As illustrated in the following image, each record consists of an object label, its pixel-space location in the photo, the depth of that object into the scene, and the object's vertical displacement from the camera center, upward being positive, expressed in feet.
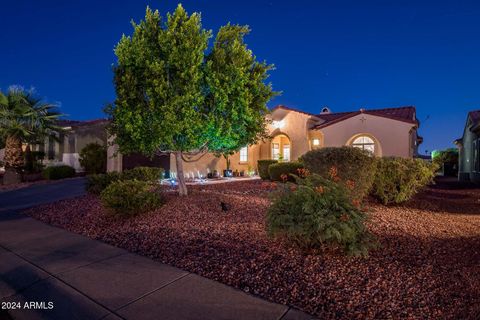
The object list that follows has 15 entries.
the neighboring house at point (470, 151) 57.72 +2.41
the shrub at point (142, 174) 33.06 -1.27
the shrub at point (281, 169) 44.91 -0.97
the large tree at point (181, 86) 23.70 +6.20
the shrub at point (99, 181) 32.03 -1.95
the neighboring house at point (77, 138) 62.75 +5.25
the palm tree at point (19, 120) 49.11 +7.05
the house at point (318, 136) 54.85 +5.20
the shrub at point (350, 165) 25.55 -0.21
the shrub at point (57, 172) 50.37 -1.66
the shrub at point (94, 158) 53.72 +0.82
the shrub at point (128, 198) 21.81 -2.61
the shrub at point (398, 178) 27.99 -1.44
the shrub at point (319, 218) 13.71 -2.63
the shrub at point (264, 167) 52.85 -0.80
